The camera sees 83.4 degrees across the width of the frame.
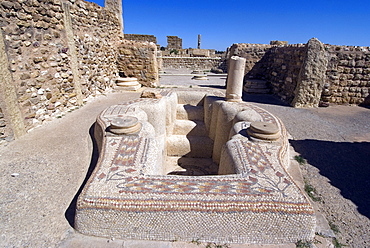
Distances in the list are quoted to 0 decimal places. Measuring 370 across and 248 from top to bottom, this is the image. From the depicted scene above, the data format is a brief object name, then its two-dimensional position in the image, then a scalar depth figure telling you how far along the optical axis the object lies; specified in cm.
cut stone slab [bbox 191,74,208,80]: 1489
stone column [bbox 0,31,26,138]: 418
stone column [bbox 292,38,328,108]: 793
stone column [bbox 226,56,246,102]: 648
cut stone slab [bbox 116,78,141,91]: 956
